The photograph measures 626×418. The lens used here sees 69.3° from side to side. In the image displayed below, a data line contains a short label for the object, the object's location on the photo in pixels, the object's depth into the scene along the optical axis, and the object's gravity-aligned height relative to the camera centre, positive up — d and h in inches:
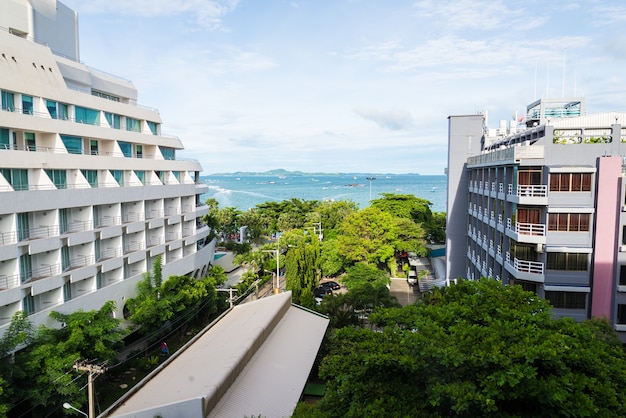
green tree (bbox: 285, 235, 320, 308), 1364.4 -330.6
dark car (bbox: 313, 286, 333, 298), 1613.2 -441.1
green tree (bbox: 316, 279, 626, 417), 387.5 -183.6
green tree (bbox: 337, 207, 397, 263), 1656.0 -248.3
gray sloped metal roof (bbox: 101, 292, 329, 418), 647.8 -346.7
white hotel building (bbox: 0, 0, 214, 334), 871.1 -29.4
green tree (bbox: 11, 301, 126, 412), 706.8 -313.6
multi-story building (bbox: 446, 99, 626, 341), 885.2 -95.4
